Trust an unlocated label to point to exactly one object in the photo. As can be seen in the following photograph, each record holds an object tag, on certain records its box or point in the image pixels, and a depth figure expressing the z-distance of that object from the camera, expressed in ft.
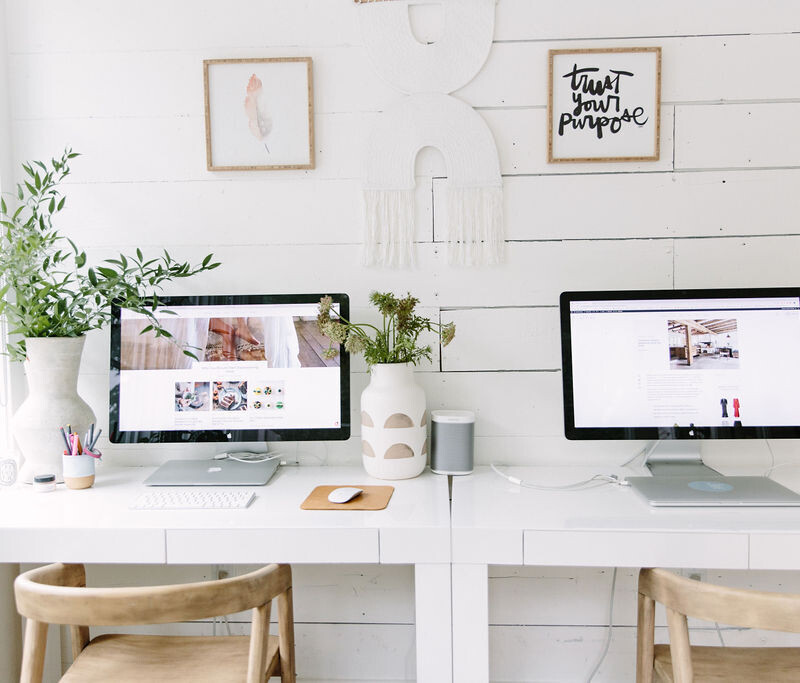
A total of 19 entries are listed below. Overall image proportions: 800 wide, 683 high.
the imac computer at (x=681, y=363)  5.22
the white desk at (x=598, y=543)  4.22
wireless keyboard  4.73
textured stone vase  5.39
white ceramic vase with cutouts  5.30
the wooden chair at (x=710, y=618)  3.30
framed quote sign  5.70
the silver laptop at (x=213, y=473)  5.24
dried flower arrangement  5.29
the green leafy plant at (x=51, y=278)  5.29
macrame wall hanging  5.75
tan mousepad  4.71
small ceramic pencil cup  5.26
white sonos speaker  5.47
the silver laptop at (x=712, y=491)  4.62
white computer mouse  4.78
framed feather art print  5.83
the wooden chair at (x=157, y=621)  3.38
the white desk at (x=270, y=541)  4.34
